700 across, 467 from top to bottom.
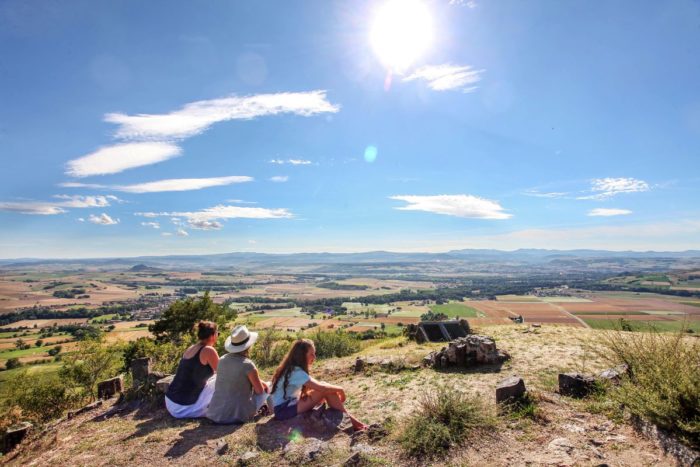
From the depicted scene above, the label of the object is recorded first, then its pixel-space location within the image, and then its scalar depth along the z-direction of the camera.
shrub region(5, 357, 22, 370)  40.92
